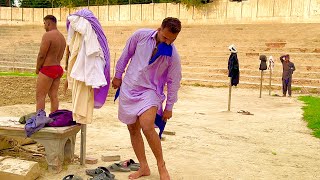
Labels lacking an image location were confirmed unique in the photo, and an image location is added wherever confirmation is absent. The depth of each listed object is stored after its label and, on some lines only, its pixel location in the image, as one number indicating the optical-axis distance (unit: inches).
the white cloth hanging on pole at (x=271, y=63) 643.8
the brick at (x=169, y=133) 287.2
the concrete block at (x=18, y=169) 168.6
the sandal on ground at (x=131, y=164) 192.1
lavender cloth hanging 187.2
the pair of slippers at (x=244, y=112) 418.9
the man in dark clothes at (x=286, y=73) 621.0
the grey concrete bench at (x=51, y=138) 181.2
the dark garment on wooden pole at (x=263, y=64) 613.1
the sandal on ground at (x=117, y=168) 188.6
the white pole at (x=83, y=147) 192.7
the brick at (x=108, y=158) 205.5
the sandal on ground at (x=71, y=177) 170.4
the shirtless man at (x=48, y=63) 244.1
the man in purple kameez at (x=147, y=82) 170.2
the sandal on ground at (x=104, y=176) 167.9
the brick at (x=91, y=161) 199.9
